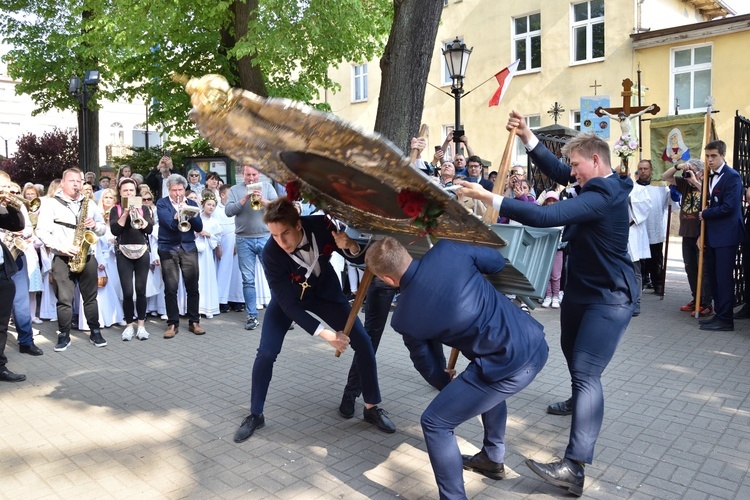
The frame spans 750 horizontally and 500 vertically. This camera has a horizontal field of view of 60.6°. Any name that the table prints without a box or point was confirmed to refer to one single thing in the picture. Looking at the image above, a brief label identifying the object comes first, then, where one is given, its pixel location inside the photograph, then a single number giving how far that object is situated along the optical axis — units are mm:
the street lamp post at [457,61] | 11969
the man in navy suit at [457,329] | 3414
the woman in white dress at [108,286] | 8688
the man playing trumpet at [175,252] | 8328
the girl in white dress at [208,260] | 9383
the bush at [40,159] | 28031
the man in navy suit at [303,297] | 4527
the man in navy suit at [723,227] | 8047
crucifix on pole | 12750
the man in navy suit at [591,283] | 3881
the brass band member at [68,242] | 7488
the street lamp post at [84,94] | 16930
